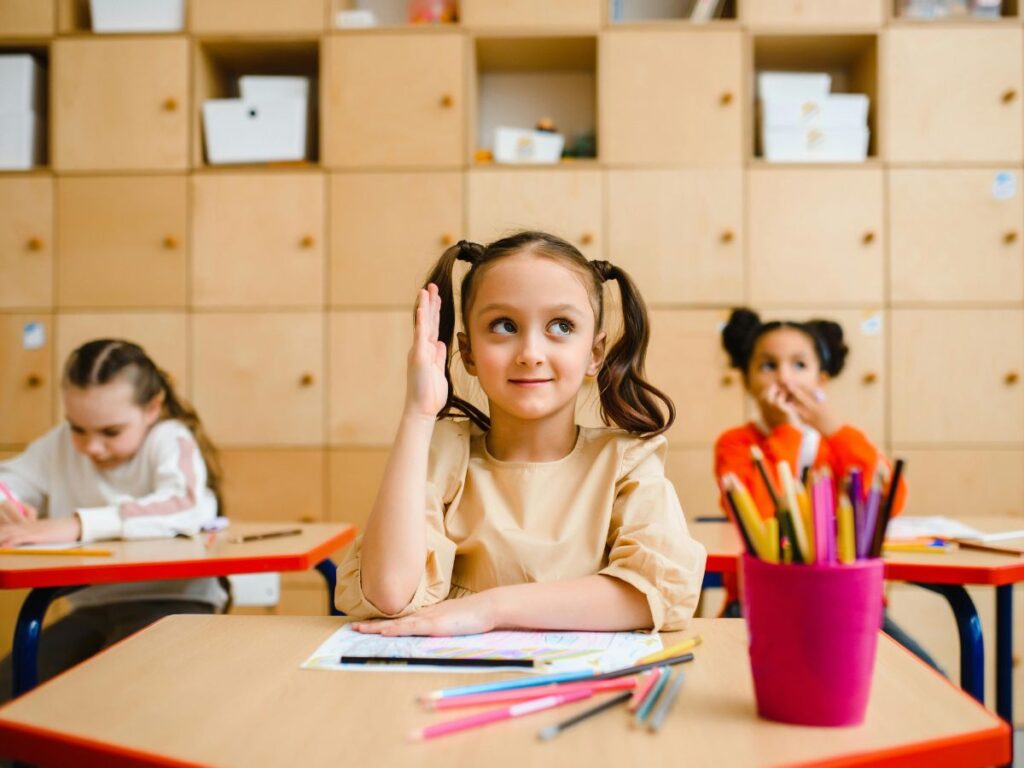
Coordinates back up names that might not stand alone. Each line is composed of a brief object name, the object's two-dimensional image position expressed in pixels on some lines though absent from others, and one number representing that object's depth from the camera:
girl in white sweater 1.80
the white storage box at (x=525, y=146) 2.93
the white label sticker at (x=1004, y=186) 2.81
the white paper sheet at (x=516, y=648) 0.81
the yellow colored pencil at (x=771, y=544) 0.66
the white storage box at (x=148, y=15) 2.92
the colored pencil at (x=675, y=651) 0.81
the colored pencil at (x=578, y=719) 0.62
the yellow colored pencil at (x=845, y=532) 0.63
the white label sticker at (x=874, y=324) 2.81
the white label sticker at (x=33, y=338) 2.93
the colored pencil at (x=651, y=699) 0.65
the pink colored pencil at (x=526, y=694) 0.68
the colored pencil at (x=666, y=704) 0.64
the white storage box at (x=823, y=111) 2.84
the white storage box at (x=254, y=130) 2.93
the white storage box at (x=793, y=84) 2.91
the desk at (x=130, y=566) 1.44
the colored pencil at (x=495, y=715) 0.62
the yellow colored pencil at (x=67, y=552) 1.56
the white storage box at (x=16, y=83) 2.94
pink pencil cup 0.63
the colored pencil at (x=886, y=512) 0.64
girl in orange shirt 2.25
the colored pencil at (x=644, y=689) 0.68
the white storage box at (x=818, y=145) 2.84
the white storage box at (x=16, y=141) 2.95
